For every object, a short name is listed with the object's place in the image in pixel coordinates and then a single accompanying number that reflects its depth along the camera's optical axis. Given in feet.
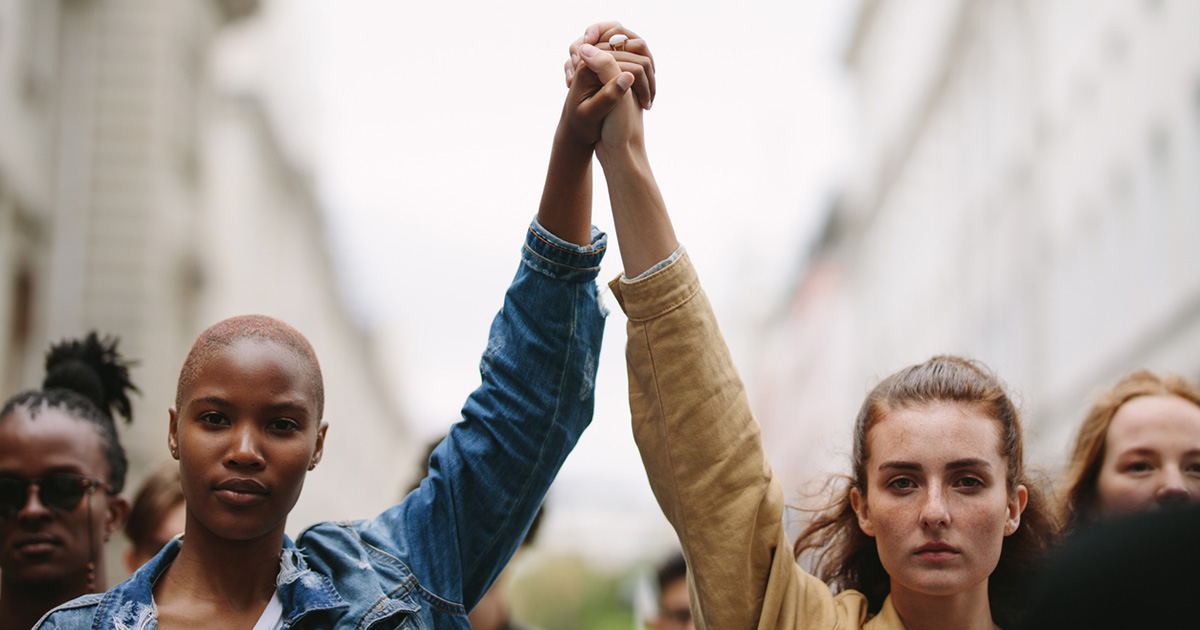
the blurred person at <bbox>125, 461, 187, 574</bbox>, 12.42
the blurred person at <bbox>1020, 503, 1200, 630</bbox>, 4.22
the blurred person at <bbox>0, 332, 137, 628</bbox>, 10.18
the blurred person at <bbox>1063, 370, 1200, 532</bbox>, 10.48
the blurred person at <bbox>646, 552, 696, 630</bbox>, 16.37
